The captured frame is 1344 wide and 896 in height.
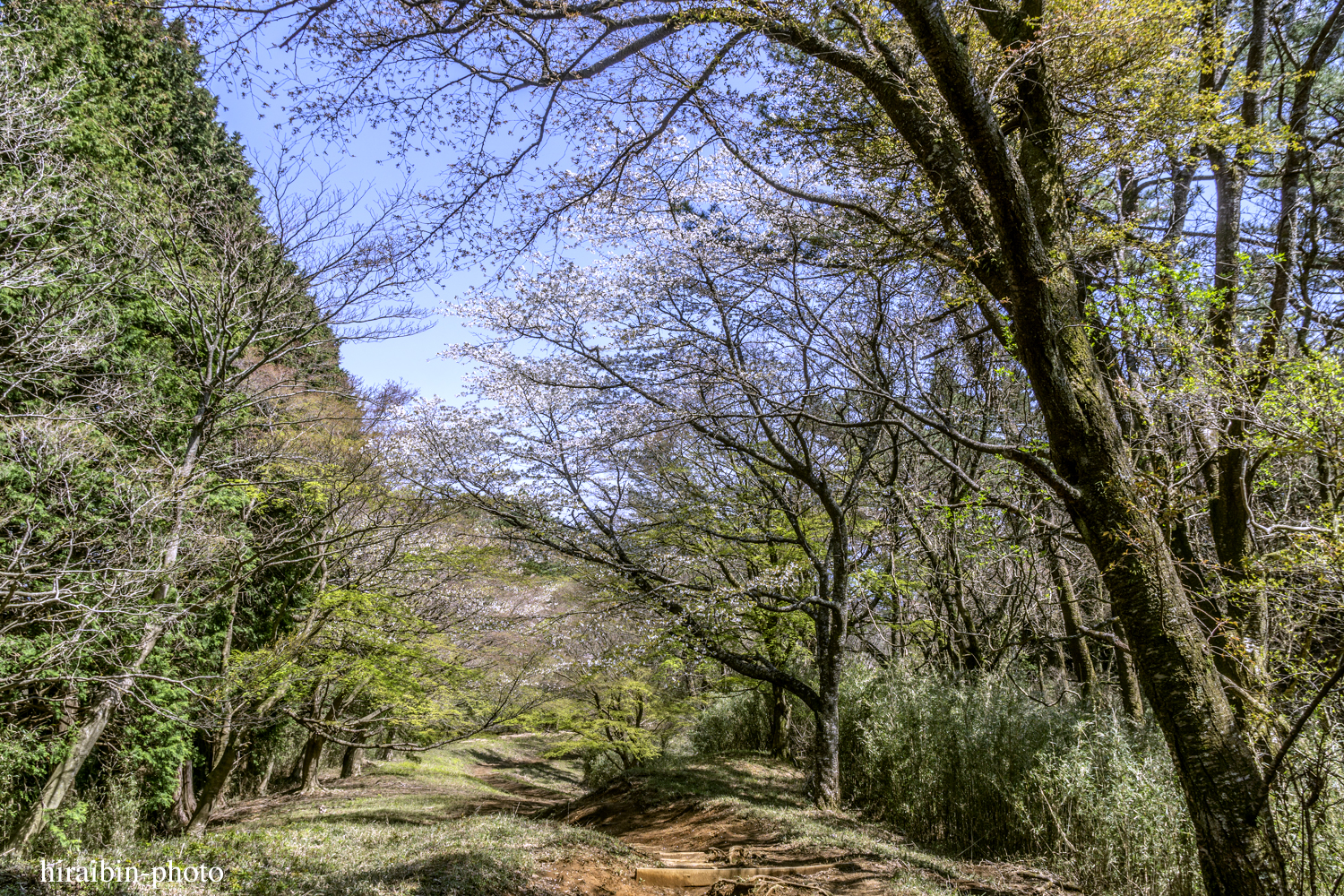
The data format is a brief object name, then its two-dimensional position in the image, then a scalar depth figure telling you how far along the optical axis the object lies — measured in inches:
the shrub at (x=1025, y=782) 176.1
